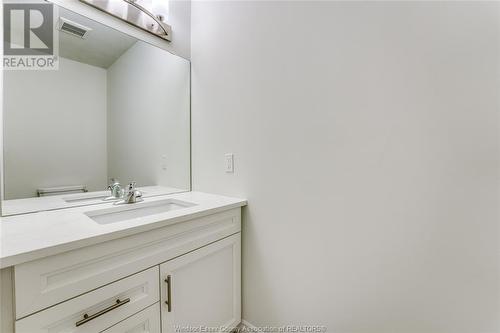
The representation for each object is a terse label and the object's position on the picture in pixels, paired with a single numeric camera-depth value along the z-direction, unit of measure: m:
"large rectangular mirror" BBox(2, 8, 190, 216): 1.02
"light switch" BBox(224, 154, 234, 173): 1.40
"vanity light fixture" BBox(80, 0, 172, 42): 1.22
